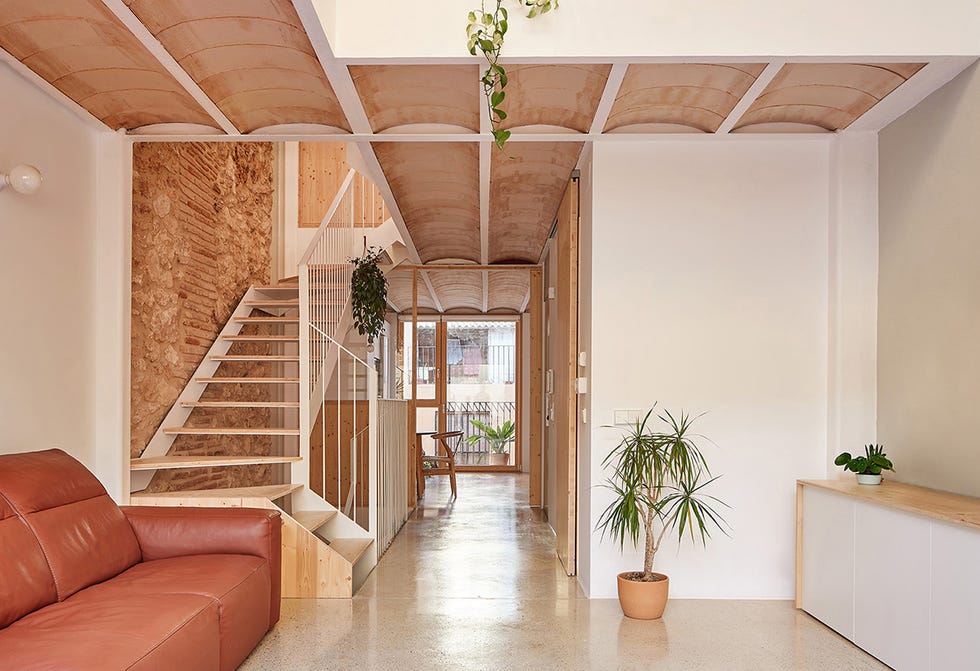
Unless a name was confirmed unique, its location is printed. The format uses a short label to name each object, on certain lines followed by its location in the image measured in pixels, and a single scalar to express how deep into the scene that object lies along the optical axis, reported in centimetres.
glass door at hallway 1290
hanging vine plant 332
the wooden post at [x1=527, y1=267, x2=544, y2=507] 857
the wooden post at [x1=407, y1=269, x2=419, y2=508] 853
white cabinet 295
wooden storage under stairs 456
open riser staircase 462
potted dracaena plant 412
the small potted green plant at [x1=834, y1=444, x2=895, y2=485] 393
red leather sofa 247
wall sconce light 330
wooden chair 920
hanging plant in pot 761
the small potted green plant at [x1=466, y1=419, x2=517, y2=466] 1290
